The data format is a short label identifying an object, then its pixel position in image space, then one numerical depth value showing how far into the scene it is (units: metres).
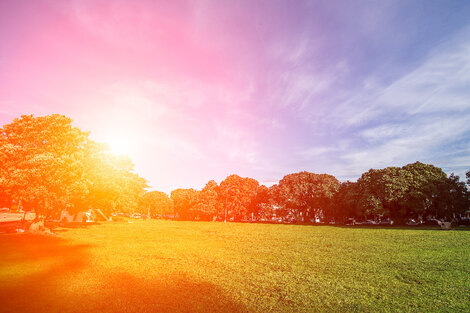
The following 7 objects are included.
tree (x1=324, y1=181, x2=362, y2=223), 54.95
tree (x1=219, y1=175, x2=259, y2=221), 82.12
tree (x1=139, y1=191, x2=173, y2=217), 121.12
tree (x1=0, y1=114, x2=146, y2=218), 21.20
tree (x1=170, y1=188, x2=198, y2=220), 106.74
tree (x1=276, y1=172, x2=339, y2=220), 67.88
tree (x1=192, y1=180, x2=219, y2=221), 79.19
